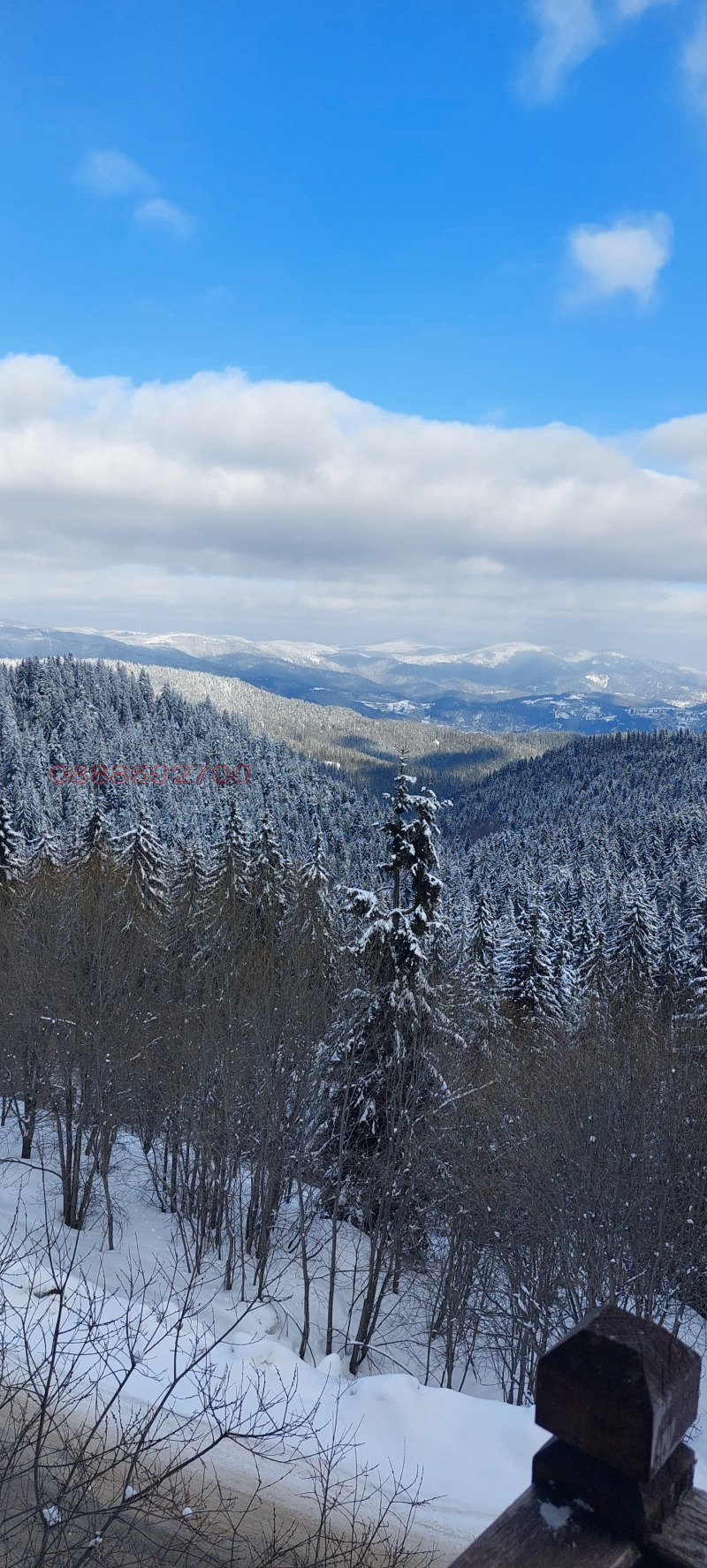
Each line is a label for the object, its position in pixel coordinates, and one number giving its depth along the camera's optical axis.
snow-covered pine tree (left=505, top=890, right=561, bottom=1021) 29.25
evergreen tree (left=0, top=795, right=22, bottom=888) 32.09
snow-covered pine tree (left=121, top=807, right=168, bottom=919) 32.59
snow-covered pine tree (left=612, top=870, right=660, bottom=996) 35.75
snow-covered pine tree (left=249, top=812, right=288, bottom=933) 29.81
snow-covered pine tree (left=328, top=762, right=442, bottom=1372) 16.52
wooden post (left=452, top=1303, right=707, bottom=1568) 1.22
